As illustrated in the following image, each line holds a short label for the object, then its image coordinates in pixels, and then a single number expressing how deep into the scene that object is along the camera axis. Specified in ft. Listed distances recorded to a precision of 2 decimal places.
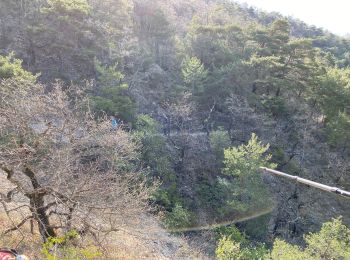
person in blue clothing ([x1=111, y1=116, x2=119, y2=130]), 55.01
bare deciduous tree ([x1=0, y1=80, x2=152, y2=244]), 25.11
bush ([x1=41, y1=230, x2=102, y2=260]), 20.38
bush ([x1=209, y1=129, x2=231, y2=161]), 63.83
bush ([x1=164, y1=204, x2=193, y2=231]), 55.16
